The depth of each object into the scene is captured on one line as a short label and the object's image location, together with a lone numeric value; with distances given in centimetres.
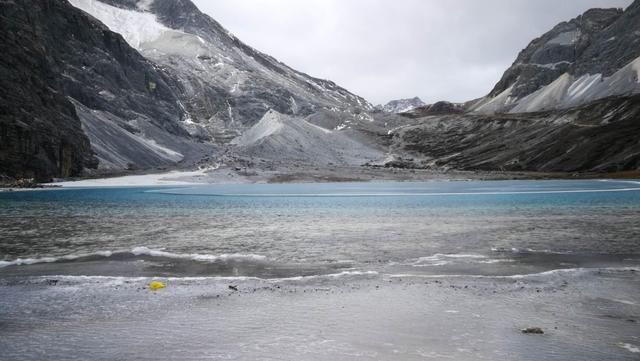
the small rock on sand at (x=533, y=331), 1078
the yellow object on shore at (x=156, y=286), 1535
